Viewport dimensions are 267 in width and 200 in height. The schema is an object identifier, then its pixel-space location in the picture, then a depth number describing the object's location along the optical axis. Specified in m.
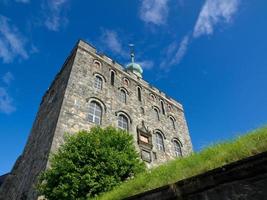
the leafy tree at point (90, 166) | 6.62
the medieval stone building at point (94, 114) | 10.93
